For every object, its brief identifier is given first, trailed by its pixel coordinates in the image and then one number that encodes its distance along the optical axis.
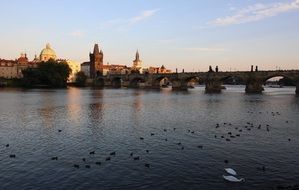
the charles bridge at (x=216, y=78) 110.40
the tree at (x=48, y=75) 161.38
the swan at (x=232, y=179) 18.97
